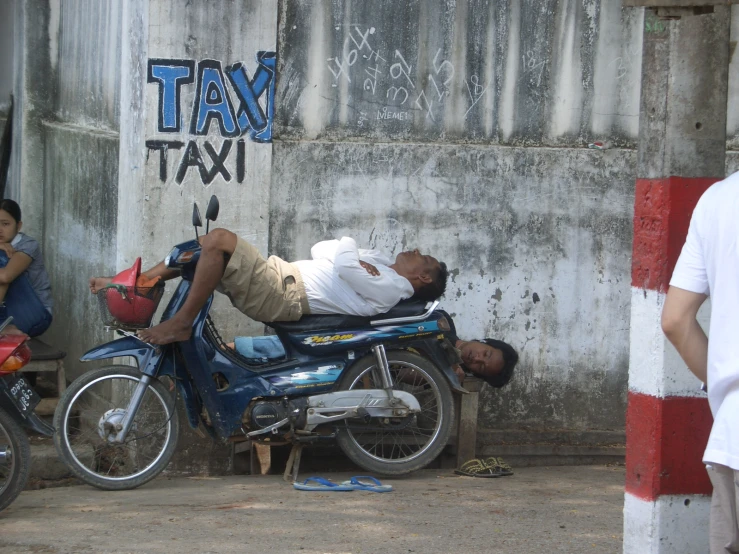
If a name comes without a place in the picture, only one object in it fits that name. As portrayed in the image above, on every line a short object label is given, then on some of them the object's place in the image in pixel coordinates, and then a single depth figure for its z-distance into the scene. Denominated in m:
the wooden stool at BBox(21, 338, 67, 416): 13.84
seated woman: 13.73
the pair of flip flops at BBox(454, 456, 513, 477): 12.59
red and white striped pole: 7.80
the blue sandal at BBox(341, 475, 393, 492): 11.66
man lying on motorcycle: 11.34
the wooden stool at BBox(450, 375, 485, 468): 12.79
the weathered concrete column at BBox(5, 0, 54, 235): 16.52
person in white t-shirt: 5.93
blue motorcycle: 11.42
